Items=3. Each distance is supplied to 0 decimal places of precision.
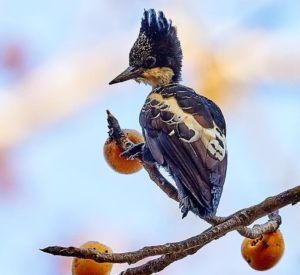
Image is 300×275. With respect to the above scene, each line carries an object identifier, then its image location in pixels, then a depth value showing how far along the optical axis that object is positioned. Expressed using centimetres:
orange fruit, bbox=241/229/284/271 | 489
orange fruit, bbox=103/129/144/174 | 571
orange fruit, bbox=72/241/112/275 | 445
